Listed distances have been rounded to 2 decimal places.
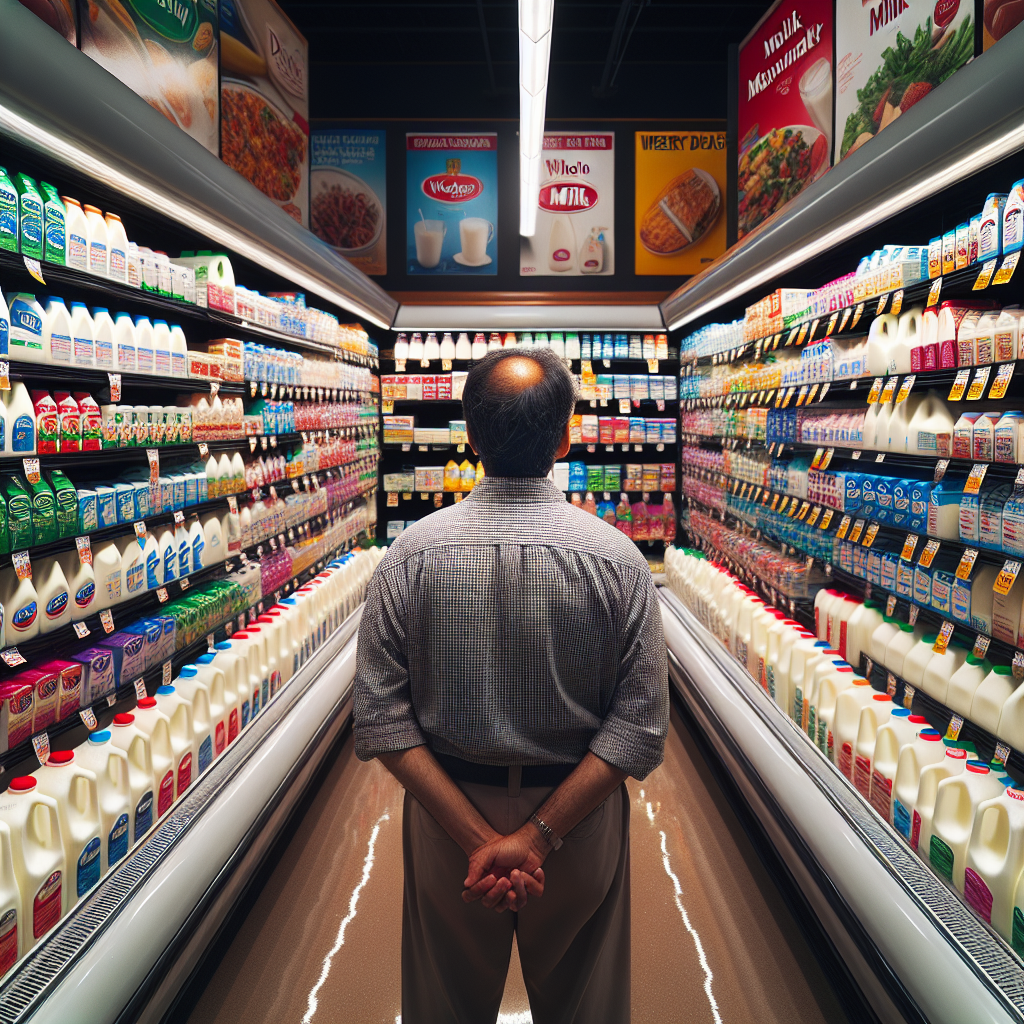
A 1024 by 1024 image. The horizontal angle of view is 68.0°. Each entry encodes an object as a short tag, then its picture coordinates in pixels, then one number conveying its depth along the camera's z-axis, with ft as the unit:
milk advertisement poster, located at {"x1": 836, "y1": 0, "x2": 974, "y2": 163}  9.45
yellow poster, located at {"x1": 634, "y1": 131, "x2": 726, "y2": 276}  23.00
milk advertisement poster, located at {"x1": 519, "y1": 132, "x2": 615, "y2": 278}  23.09
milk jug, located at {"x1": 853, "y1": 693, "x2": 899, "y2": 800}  8.16
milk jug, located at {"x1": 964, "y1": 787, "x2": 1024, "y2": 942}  5.90
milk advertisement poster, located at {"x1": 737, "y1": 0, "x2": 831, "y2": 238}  13.53
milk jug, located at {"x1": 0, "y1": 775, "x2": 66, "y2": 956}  5.93
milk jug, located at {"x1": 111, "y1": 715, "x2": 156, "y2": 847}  7.47
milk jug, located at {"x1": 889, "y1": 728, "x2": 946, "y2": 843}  7.19
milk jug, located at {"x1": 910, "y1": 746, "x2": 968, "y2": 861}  6.86
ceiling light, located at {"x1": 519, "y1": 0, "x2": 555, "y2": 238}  10.06
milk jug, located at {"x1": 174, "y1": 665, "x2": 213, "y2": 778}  8.90
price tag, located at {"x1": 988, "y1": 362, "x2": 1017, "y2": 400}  6.80
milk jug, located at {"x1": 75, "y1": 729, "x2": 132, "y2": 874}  7.02
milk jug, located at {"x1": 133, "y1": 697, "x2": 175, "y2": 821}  7.95
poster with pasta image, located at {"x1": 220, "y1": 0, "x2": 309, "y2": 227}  14.48
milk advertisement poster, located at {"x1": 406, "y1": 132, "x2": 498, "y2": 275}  23.00
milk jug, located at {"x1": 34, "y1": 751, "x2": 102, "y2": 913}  6.47
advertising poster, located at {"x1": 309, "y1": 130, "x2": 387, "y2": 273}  23.00
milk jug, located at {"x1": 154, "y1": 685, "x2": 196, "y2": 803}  8.40
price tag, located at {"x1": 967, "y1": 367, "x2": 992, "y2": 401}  7.16
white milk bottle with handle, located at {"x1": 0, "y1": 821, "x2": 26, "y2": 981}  5.63
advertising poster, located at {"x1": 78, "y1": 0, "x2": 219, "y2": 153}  9.49
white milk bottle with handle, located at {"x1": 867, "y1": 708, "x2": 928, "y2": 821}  7.65
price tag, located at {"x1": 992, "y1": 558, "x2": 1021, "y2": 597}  6.79
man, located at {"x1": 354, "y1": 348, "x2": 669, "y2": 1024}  4.75
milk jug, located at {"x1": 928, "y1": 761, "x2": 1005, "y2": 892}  6.45
